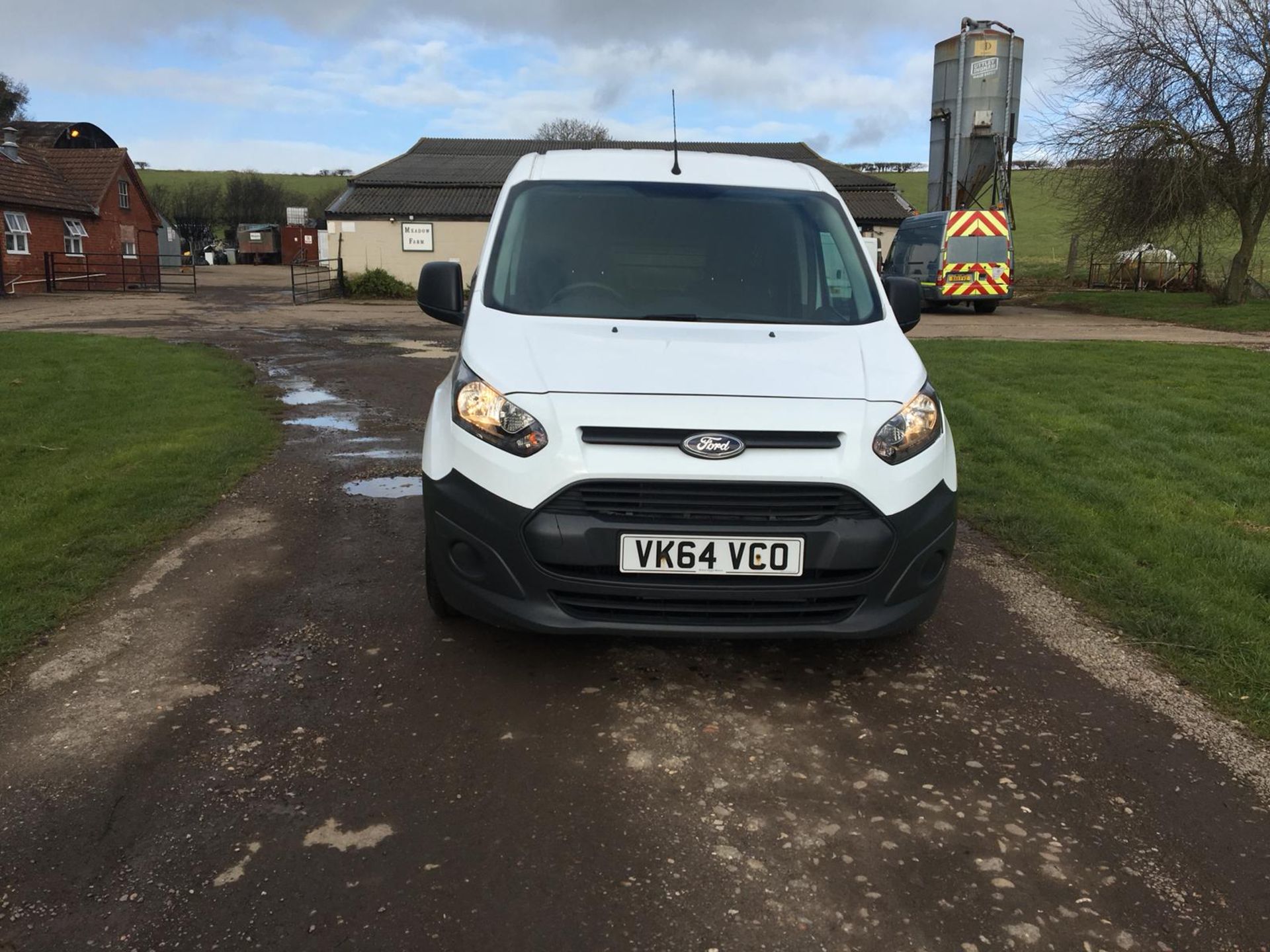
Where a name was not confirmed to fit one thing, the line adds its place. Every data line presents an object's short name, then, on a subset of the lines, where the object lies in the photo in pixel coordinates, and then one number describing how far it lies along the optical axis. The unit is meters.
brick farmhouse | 35.03
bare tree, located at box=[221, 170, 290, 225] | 89.56
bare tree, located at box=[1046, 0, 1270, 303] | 23.30
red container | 67.38
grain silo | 27.22
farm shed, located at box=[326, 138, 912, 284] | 34.84
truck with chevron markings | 23.70
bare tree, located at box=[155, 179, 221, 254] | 81.19
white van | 3.32
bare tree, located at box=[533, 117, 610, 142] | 76.81
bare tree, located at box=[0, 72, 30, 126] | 71.12
